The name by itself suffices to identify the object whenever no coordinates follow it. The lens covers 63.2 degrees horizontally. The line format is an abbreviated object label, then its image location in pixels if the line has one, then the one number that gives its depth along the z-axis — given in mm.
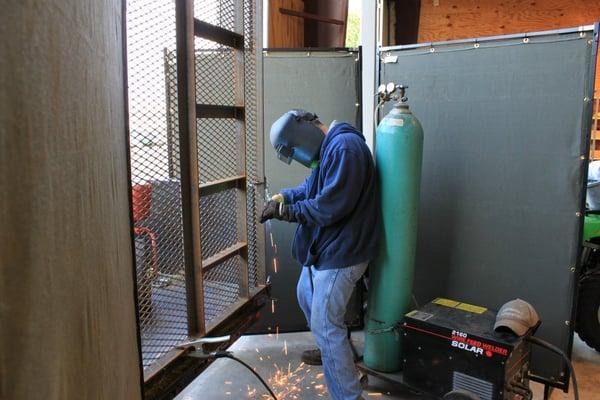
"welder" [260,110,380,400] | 2773
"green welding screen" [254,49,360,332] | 3717
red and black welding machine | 2549
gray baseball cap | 2535
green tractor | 3648
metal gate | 1670
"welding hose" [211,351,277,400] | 1903
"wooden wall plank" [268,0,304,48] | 5094
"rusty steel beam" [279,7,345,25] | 5512
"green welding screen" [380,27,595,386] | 2887
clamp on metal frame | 1862
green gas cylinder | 2977
